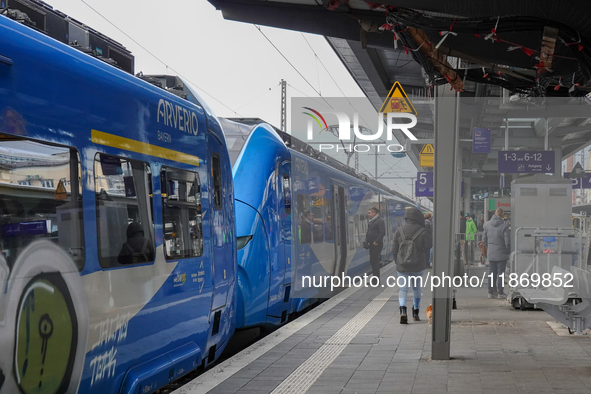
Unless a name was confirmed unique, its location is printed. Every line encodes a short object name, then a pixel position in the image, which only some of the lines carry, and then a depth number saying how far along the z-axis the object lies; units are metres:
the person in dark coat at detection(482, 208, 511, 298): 13.05
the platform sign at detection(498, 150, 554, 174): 17.57
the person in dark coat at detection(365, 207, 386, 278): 16.09
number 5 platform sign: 23.88
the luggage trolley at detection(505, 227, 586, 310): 10.96
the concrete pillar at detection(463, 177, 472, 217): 34.92
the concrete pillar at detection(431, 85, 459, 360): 7.44
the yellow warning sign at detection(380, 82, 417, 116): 13.12
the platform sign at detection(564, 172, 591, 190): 27.22
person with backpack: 10.03
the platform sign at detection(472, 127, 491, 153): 17.72
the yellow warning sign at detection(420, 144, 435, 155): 20.58
